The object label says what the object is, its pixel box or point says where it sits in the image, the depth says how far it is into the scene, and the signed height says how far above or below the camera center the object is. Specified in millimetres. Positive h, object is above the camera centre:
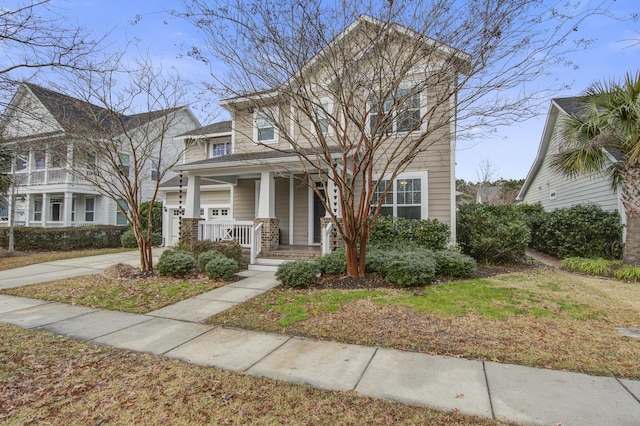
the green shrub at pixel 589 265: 8418 -1166
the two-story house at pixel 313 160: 6344 +1747
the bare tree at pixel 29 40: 4223 +2590
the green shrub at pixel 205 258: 7996 -929
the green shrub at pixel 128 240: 15188 -912
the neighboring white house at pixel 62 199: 18578 +1351
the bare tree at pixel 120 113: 7863 +2864
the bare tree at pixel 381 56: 5945 +3317
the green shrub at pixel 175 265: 7840 -1082
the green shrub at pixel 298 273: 6613 -1089
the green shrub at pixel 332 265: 7289 -988
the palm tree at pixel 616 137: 7891 +2261
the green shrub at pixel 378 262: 7017 -888
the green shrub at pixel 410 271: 6395 -989
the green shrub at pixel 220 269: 7531 -1131
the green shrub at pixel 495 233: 9016 -319
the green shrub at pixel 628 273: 7598 -1217
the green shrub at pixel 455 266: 7395 -1010
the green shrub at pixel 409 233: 8805 -311
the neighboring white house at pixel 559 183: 10805 +1683
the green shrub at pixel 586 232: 9953 -292
